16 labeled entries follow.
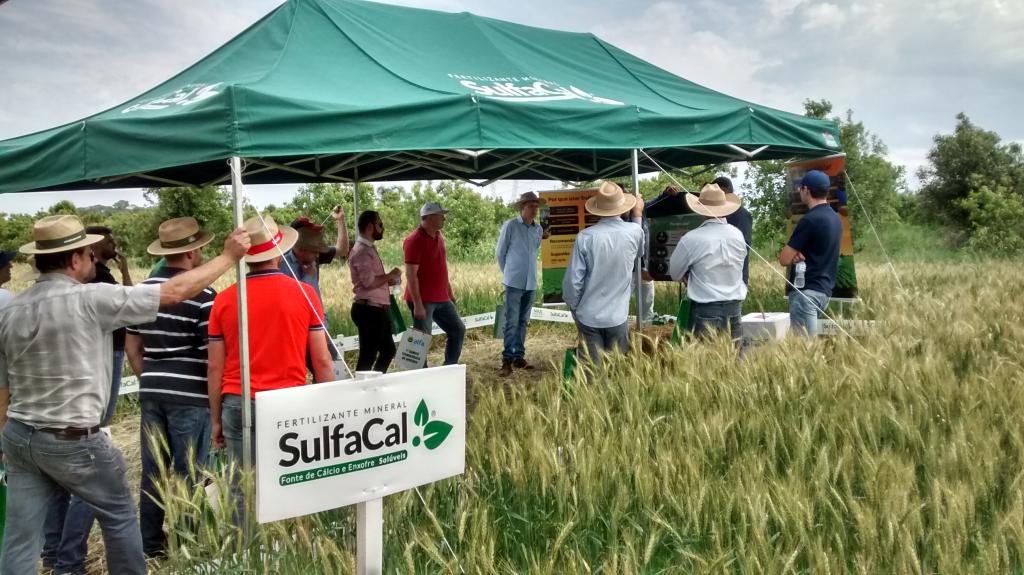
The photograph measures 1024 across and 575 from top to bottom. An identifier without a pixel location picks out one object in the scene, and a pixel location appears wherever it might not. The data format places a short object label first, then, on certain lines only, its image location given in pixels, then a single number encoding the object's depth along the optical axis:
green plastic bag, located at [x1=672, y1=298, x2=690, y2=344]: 5.52
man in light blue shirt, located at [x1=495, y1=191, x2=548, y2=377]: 7.27
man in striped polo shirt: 3.40
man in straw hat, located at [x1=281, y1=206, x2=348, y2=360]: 5.47
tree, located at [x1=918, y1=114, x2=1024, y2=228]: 27.80
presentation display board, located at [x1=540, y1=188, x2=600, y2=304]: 8.10
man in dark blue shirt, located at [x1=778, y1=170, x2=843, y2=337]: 5.41
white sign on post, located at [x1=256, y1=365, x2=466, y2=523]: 2.27
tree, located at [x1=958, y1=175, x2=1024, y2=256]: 20.47
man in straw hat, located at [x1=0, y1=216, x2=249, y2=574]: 2.62
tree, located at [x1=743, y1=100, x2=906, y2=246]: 14.49
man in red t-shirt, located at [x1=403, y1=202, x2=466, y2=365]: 6.46
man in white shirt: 5.07
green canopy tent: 3.54
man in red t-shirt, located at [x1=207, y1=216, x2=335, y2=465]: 3.25
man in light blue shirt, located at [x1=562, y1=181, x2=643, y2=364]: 4.79
